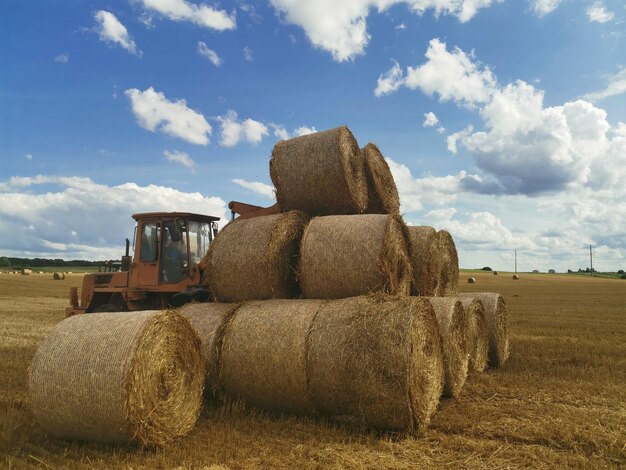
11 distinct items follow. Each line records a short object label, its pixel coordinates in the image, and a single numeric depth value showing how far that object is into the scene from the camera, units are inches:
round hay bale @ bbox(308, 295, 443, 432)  215.0
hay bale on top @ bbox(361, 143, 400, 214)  316.2
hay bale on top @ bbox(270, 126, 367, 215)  294.2
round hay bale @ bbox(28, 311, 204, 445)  189.5
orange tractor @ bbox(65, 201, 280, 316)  358.3
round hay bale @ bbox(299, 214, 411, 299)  253.6
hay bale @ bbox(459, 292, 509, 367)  365.7
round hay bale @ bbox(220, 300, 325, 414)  231.9
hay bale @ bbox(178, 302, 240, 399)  250.5
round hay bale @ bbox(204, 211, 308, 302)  269.3
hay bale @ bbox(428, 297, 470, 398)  269.3
